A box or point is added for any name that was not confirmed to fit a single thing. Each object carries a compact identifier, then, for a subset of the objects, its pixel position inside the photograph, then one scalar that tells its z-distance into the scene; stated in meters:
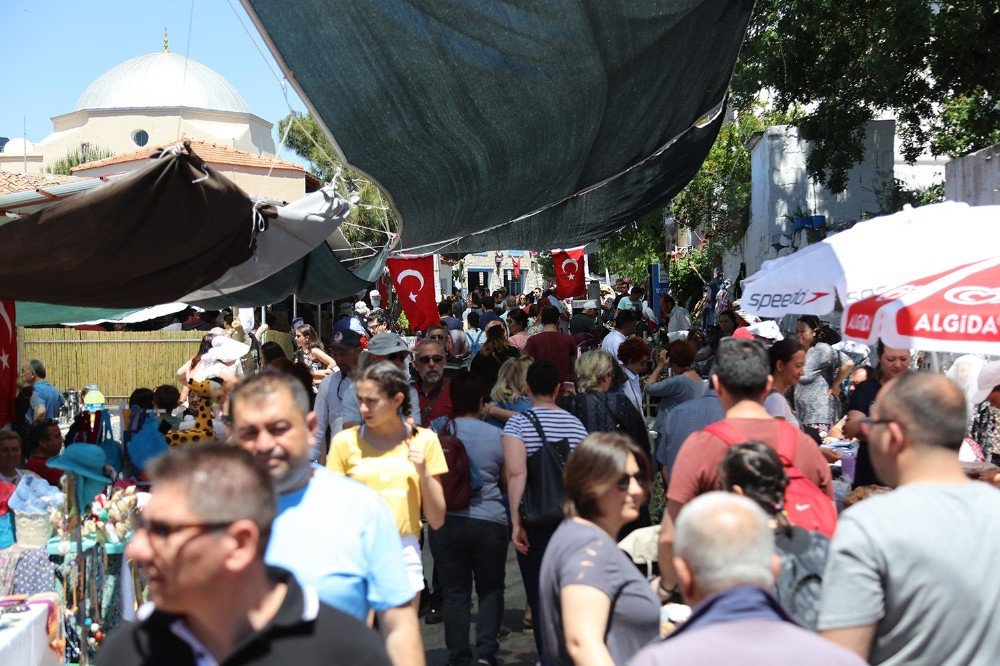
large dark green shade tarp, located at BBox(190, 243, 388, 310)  10.49
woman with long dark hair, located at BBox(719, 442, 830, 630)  3.33
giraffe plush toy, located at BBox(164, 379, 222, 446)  8.21
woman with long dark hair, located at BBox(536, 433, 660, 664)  3.28
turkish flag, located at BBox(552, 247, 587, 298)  18.66
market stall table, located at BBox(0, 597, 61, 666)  5.14
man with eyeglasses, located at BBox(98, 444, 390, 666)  2.13
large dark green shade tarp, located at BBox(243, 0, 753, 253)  5.33
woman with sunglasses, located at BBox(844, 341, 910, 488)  5.72
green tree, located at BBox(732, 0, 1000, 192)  11.91
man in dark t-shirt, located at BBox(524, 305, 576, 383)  10.40
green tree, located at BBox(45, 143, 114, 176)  54.03
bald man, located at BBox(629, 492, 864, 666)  2.26
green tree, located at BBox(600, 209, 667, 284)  28.98
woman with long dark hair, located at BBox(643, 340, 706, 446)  7.81
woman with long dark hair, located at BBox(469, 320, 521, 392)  9.80
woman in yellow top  4.91
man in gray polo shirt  2.89
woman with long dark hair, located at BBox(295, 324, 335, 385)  11.84
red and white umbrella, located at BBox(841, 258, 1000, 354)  4.88
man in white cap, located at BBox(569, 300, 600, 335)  14.55
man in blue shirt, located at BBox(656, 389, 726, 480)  6.51
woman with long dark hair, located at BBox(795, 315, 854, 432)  9.55
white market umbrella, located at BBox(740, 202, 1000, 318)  5.99
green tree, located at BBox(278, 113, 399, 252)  34.17
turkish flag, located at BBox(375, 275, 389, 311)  27.01
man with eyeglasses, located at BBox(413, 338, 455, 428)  8.12
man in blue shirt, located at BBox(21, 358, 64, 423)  11.33
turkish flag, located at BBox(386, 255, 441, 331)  13.91
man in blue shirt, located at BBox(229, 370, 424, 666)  2.97
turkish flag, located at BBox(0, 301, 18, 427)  8.48
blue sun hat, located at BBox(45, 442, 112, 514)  6.82
